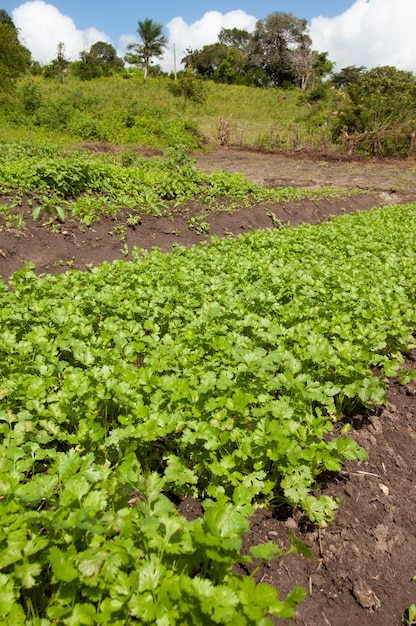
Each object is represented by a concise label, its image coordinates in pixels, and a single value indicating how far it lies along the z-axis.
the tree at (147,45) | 43.65
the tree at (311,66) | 46.00
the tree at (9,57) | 21.16
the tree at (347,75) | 42.88
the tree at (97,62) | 37.96
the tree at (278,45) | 49.84
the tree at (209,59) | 50.91
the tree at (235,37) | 59.22
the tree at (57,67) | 36.59
